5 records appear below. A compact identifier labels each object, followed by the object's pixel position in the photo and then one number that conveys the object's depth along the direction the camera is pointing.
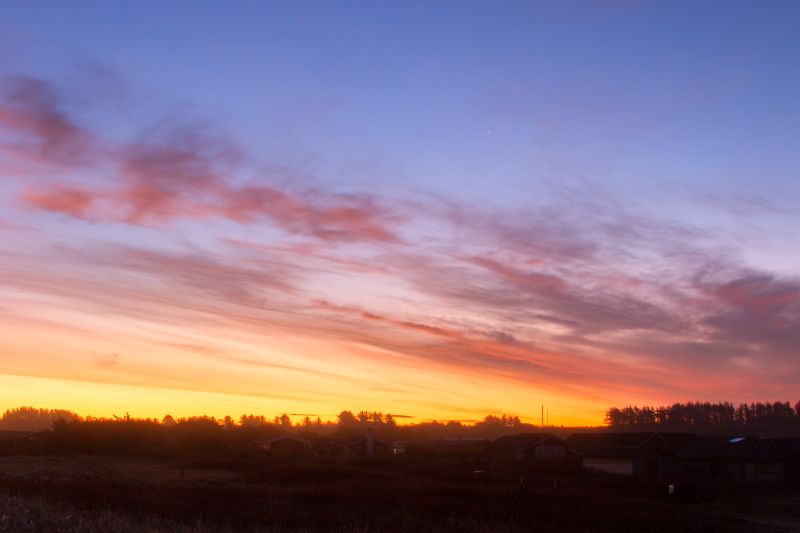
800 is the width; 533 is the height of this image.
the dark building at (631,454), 69.00
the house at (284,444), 93.96
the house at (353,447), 90.25
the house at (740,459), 60.56
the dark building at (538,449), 78.44
